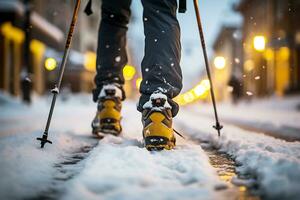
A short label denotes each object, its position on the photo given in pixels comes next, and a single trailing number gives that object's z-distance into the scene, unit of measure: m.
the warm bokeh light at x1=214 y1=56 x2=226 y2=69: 17.91
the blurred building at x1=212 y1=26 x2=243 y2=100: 36.88
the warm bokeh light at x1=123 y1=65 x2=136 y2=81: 29.47
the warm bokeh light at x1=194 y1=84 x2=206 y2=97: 30.56
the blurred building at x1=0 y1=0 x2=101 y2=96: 13.19
